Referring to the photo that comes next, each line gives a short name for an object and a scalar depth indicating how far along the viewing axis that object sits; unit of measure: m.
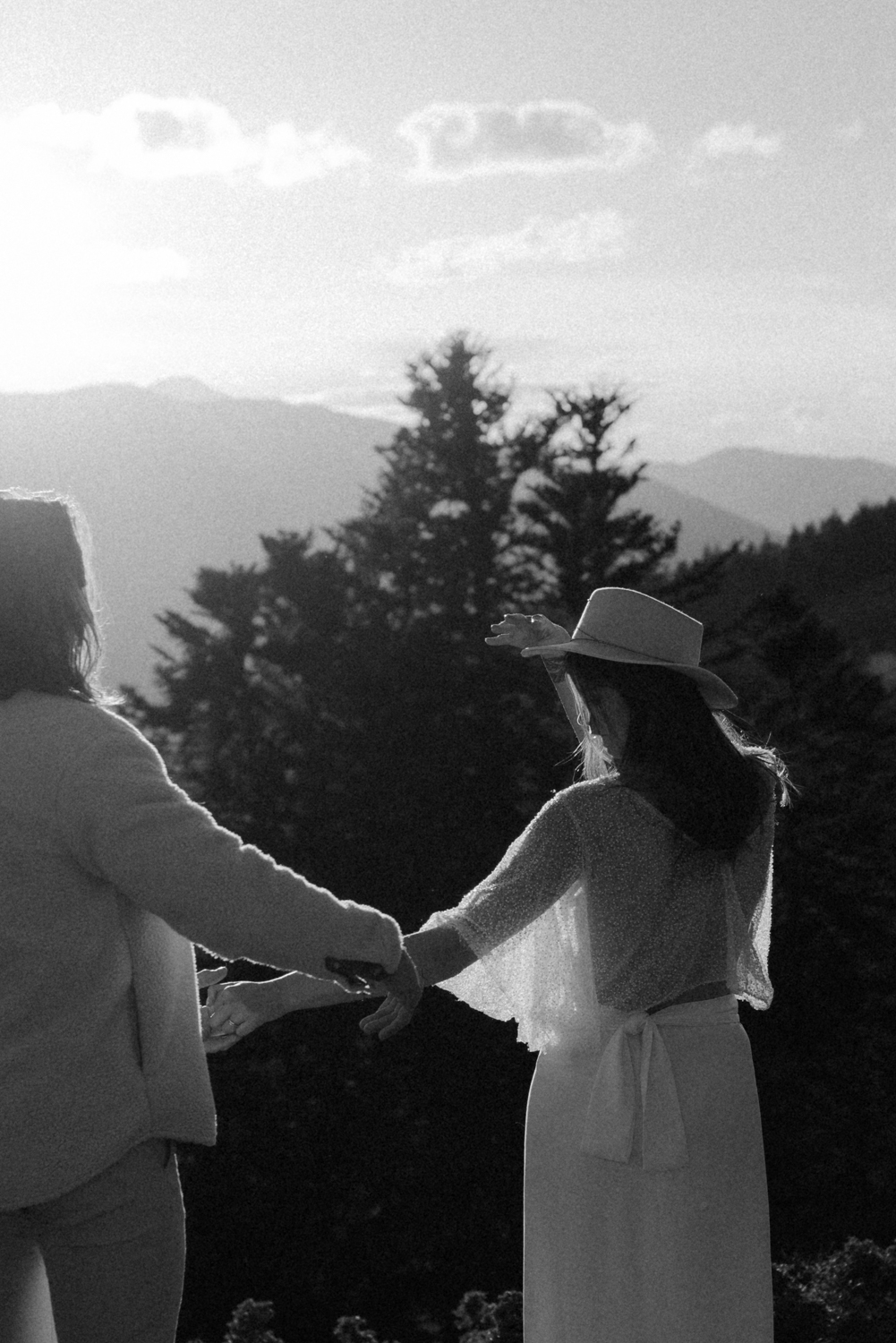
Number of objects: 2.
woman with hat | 3.25
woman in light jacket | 2.40
